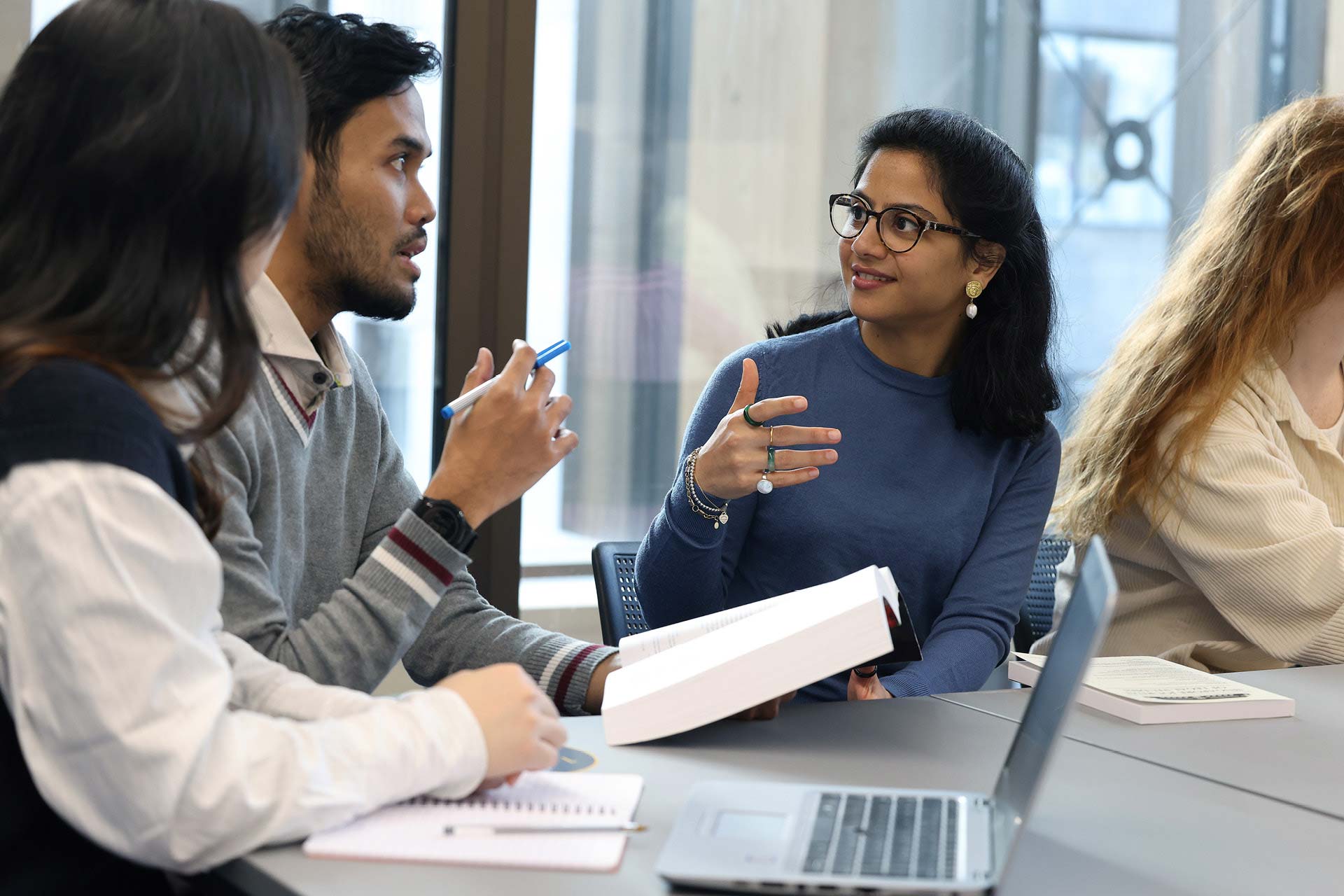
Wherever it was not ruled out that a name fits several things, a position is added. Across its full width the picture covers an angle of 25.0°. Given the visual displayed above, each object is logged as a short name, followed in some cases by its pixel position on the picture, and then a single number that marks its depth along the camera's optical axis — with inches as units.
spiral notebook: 86.5
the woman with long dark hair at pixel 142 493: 83.0
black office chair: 124.0
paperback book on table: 106.4
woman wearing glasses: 121.4
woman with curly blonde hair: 122.7
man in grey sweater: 99.9
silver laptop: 85.2
